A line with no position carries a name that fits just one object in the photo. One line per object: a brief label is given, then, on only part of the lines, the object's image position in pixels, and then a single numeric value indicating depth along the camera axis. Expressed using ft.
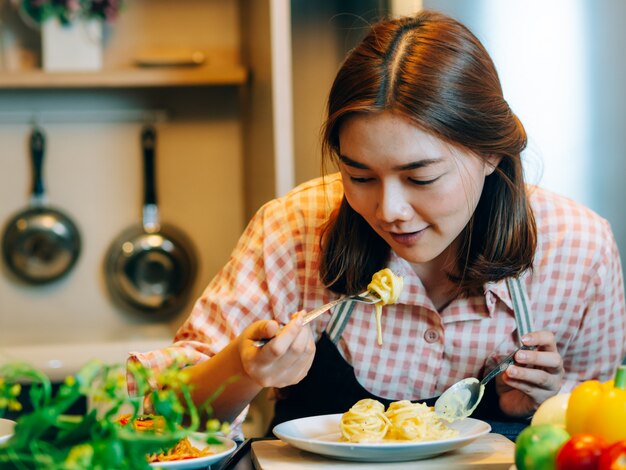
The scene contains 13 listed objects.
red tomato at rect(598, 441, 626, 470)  3.46
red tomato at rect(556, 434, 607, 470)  3.66
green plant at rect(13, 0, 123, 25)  9.06
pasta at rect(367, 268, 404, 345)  5.84
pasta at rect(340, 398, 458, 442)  4.87
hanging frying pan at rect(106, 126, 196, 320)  9.51
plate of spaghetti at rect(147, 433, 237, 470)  4.45
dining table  4.75
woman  5.64
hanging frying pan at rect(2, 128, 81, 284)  9.47
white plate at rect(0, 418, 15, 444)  4.93
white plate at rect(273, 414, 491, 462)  4.61
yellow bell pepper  4.01
